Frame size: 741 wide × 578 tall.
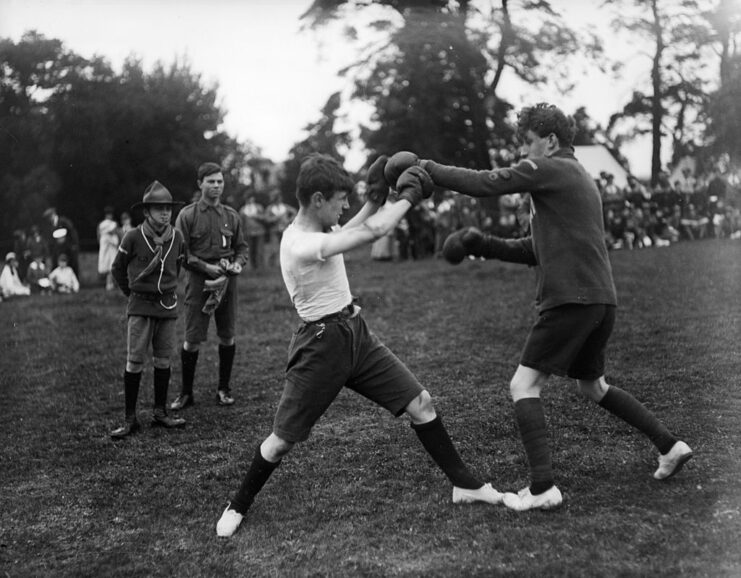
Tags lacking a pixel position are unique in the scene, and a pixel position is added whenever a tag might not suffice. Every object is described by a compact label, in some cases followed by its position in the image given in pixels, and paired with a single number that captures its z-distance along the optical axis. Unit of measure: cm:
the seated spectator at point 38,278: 1700
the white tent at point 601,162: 2069
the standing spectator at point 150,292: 599
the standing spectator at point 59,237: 1745
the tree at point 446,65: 1011
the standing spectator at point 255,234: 1791
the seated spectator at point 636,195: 2066
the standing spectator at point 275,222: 1852
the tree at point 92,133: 1745
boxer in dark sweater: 386
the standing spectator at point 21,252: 1770
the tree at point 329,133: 1295
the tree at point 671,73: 1270
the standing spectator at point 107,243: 1778
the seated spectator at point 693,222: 2152
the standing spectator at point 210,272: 661
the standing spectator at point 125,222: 1791
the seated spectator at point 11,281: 1642
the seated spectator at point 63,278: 1689
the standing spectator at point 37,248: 1742
